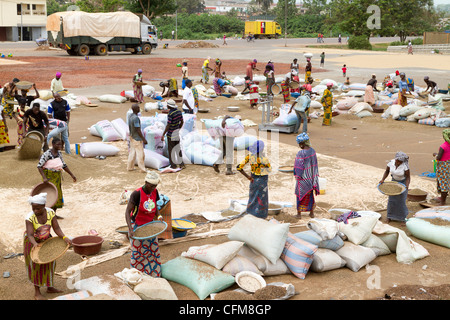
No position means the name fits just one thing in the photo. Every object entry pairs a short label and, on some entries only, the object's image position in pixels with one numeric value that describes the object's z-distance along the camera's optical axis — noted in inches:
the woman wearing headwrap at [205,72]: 808.2
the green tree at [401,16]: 1891.0
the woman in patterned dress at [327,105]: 548.7
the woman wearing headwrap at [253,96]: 637.9
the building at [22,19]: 2012.8
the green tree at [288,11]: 3019.2
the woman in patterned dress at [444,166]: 300.7
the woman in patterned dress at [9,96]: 451.2
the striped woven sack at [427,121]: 562.3
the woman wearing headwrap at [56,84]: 520.7
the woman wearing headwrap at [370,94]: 660.1
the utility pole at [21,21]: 1988.8
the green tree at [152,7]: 1870.1
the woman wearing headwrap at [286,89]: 671.4
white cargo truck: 1245.1
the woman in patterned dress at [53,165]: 271.6
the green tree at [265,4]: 3993.6
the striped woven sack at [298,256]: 212.1
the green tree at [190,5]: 4041.6
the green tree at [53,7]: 2623.0
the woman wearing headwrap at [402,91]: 606.9
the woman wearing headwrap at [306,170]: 276.4
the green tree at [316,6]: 3357.3
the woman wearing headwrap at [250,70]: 752.3
